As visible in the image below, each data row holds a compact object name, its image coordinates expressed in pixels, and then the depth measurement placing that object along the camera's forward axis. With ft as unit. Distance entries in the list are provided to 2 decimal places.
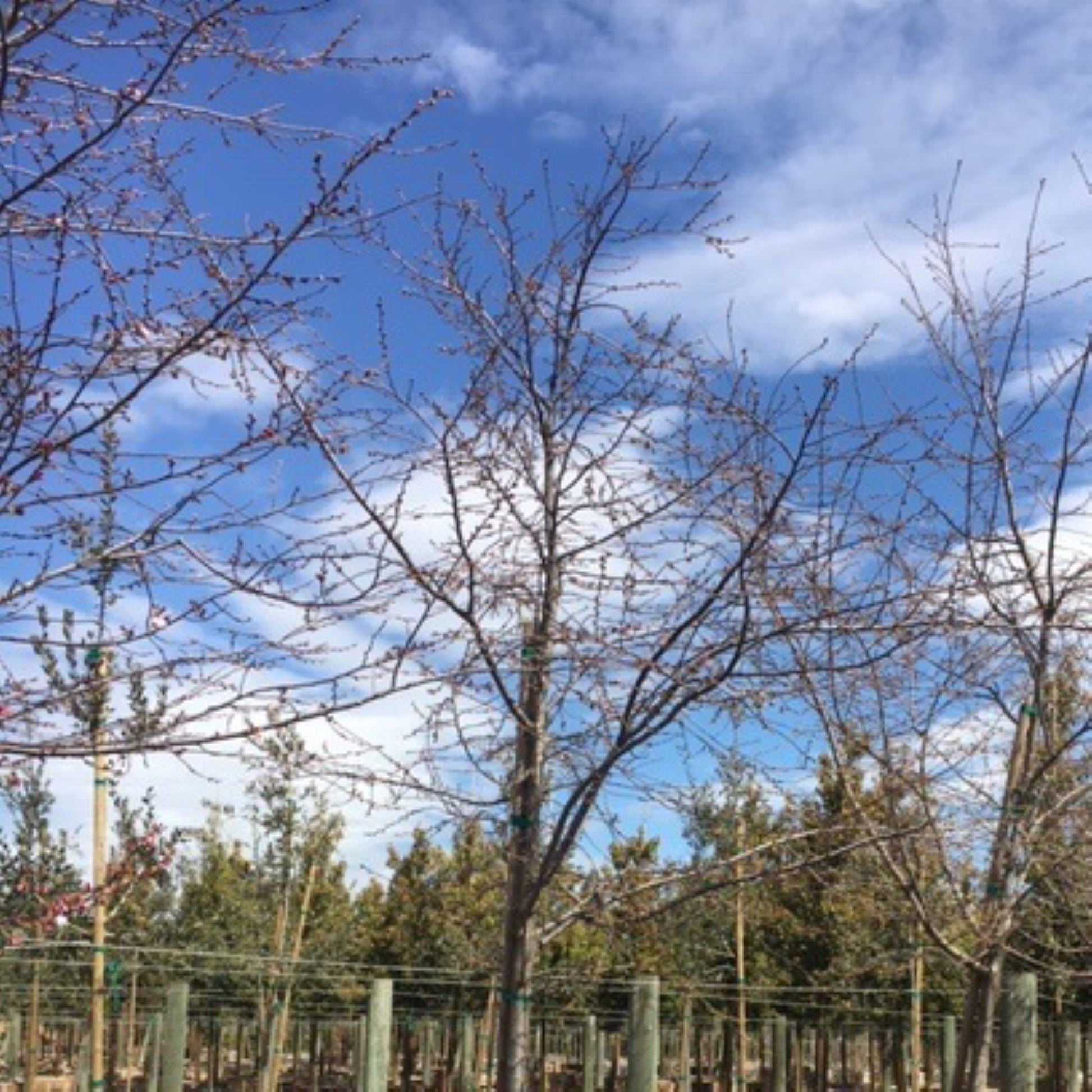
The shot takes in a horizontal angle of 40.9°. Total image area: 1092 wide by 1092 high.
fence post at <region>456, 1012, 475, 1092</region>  42.50
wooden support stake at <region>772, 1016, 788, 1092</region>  40.96
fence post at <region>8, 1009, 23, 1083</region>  43.29
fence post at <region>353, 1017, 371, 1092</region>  44.80
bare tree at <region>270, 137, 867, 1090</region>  11.03
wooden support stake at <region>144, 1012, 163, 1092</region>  37.06
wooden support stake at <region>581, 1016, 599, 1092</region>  39.73
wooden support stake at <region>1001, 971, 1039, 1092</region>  17.44
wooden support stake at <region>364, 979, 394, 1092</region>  16.56
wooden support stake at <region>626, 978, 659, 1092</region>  15.12
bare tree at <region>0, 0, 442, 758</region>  7.07
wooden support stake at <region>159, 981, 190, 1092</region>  18.08
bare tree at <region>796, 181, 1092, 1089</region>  15.31
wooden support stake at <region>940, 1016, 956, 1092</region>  29.81
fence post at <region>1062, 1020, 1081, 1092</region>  39.91
